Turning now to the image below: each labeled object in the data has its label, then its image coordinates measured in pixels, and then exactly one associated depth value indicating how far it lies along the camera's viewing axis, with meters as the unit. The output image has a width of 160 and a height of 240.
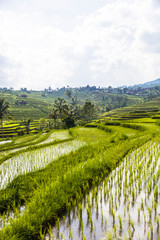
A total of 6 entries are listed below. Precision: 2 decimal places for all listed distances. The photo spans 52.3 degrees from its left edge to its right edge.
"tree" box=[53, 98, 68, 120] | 38.69
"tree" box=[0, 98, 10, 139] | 28.45
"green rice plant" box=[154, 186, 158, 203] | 3.83
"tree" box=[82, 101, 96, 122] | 52.53
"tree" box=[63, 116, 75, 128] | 39.78
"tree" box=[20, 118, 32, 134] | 42.69
